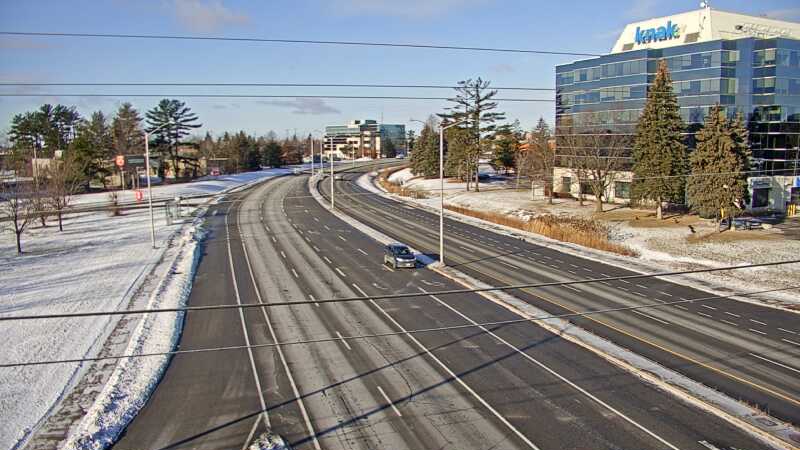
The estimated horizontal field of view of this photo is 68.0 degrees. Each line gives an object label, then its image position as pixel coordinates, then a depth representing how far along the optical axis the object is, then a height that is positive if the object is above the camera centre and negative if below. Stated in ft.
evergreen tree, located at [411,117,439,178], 341.82 +0.06
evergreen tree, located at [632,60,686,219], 177.99 +0.19
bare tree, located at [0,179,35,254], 151.80 -9.65
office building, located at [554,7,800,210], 201.05 +24.13
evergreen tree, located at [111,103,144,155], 317.22 +16.52
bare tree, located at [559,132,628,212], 203.51 -2.22
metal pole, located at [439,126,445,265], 124.06 -19.16
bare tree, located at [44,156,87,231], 183.00 -6.19
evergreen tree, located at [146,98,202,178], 336.49 +22.16
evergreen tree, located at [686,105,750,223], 154.40 -5.05
